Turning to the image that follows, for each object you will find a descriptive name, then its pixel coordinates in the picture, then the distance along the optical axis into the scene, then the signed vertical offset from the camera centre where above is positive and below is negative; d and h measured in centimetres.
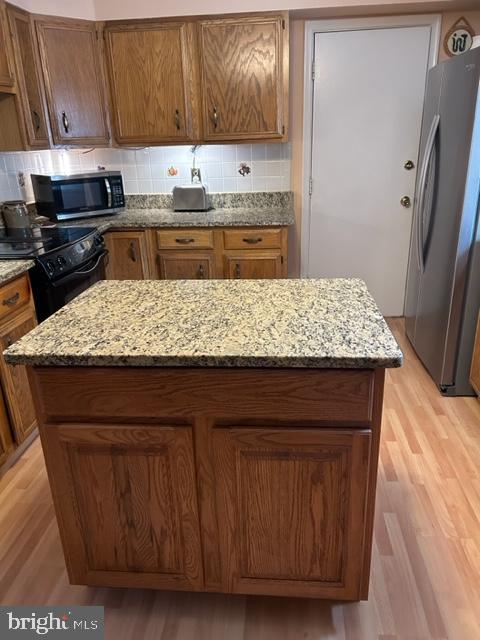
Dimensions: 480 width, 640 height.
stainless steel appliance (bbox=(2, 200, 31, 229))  286 -31
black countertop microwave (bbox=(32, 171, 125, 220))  316 -24
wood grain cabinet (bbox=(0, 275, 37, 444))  202 -75
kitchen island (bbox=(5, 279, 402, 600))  115 -69
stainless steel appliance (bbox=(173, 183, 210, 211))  349 -30
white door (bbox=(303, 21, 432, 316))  322 -2
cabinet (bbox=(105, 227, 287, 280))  319 -64
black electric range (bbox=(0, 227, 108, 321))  229 -50
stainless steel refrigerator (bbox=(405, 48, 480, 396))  228 -39
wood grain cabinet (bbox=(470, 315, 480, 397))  243 -110
